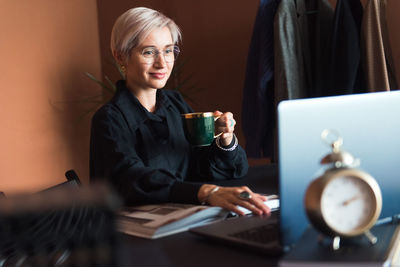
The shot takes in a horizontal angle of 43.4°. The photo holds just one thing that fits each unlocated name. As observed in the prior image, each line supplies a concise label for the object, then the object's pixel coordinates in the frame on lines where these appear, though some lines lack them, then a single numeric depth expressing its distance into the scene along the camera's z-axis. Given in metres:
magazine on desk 1.02
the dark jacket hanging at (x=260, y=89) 3.06
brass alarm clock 0.77
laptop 0.84
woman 1.59
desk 0.81
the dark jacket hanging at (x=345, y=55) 2.73
